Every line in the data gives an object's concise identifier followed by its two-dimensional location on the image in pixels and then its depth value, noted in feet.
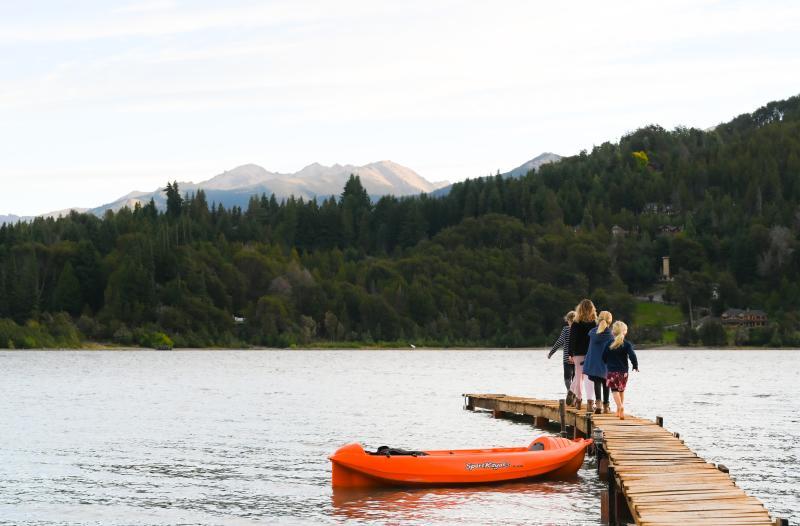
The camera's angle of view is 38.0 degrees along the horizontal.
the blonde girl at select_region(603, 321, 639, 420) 115.03
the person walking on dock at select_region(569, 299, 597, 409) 121.39
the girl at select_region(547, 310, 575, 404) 127.34
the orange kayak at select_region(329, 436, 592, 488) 106.11
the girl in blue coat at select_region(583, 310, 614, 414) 116.47
